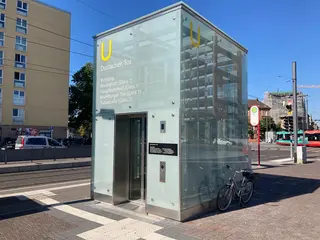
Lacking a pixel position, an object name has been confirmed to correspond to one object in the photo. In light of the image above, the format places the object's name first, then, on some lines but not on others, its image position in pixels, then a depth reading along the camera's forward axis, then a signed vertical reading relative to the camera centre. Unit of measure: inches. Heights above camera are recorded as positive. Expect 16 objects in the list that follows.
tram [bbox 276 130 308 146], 1942.2 -18.9
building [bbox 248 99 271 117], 3691.2 +360.0
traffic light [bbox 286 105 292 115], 772.6 +78.4
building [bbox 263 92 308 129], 3754.9 +475.7
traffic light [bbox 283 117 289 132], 792.3 +36.6
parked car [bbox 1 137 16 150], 1270.9 -28.8
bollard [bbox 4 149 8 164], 575.4 -47.1
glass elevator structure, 205.9 +20.0
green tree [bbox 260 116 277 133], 3011.3 +125.0
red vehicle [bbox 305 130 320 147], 1746.1 -15.1
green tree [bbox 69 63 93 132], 1809.8 +248.5
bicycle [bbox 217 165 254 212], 233.0 -50.6
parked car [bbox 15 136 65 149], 699.1 -21.7
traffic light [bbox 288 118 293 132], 786.8 +37.8
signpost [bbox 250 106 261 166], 568.7 +41.9
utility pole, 740.6 +97.7
